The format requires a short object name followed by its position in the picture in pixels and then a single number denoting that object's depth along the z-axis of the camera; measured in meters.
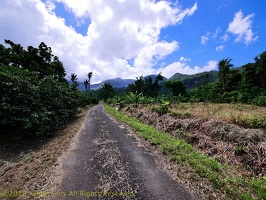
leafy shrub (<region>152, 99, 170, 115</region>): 11.23
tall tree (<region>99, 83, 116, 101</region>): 59.88
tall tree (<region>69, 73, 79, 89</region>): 52.16
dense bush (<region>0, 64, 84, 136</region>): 6.06
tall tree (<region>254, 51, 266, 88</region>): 26.11
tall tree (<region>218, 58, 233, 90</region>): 34.72
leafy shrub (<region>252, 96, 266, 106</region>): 16.23
